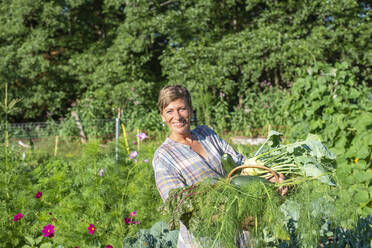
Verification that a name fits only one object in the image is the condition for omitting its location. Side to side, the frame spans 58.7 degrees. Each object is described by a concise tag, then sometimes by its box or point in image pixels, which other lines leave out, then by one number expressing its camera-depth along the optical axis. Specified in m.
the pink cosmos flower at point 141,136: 4.35
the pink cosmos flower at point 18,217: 2.95
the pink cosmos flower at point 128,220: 2.84
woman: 1.65
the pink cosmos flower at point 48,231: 2.68
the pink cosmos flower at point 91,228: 2.68
